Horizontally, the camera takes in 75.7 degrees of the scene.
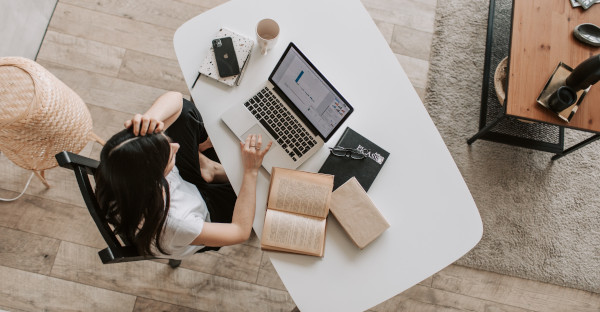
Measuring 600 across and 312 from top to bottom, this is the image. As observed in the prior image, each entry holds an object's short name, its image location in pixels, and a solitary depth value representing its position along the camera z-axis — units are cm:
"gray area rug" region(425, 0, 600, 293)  190
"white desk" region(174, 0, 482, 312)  117
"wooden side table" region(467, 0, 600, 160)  162
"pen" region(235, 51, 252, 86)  130
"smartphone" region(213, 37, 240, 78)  130
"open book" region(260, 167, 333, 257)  115
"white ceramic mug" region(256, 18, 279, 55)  128
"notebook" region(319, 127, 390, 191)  124
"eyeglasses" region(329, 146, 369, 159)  124
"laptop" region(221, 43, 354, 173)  118
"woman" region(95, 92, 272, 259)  97
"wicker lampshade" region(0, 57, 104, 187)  137
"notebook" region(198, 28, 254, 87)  130
